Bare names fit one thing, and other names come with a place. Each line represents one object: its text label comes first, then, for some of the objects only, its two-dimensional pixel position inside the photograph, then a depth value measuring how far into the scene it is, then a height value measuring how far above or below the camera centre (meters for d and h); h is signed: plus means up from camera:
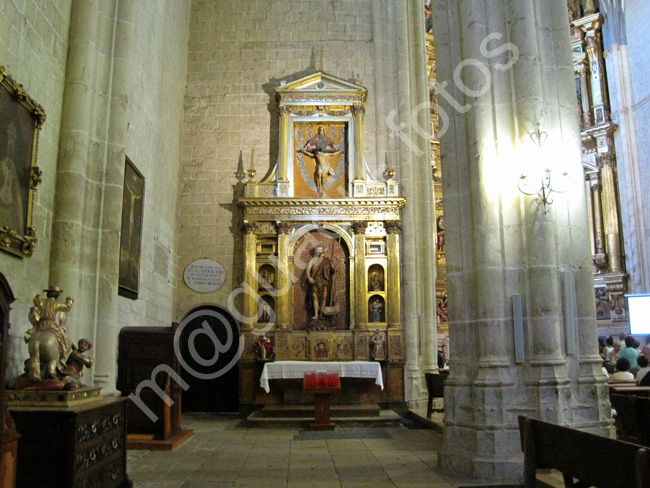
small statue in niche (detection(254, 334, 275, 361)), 10.91 -0.07
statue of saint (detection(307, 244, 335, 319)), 11.30 +1.23
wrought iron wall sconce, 5.80 +1.56
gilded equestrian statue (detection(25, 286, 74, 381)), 4.67 +0.08
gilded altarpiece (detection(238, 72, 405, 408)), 11.08 +1.62
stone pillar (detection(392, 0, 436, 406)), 11.34 +3.19
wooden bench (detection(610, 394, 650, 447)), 4.39 -0.54
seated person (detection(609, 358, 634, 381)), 7.91 -0.38
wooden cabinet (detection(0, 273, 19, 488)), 3.59 -0.58
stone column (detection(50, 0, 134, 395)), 6.12 +1.83
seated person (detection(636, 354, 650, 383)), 7.96 -0.31
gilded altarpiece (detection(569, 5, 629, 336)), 15.35 +4.70
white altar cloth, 10.16 -0.41
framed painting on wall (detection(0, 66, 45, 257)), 5.10 +1.61
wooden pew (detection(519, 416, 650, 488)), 2.74 -0.59
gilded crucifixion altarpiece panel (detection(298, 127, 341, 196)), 12.02 +3.87
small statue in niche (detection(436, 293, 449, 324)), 15.12 +0.86
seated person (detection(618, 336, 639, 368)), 9.08 -0.14
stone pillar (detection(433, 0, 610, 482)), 5.46 +0.96
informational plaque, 11.73 +1.37
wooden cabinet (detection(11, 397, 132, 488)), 4.14 -0.70
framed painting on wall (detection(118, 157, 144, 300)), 7.99 +1.57
